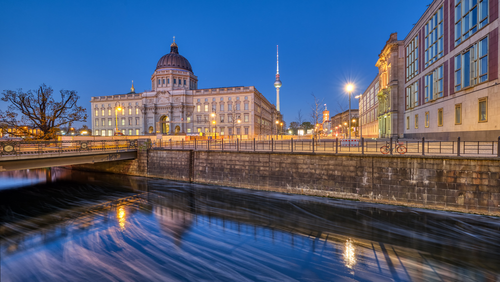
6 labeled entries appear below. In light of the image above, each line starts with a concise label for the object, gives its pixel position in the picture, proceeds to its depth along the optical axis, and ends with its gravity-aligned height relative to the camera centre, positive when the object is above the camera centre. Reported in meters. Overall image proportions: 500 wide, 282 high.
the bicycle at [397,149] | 14.30 -0.71
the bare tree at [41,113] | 27.78 +3.34
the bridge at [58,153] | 15.74 -1.10
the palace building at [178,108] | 83.44 +11.79
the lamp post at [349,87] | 22.16 +4.79
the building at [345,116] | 149.05 +14.21
